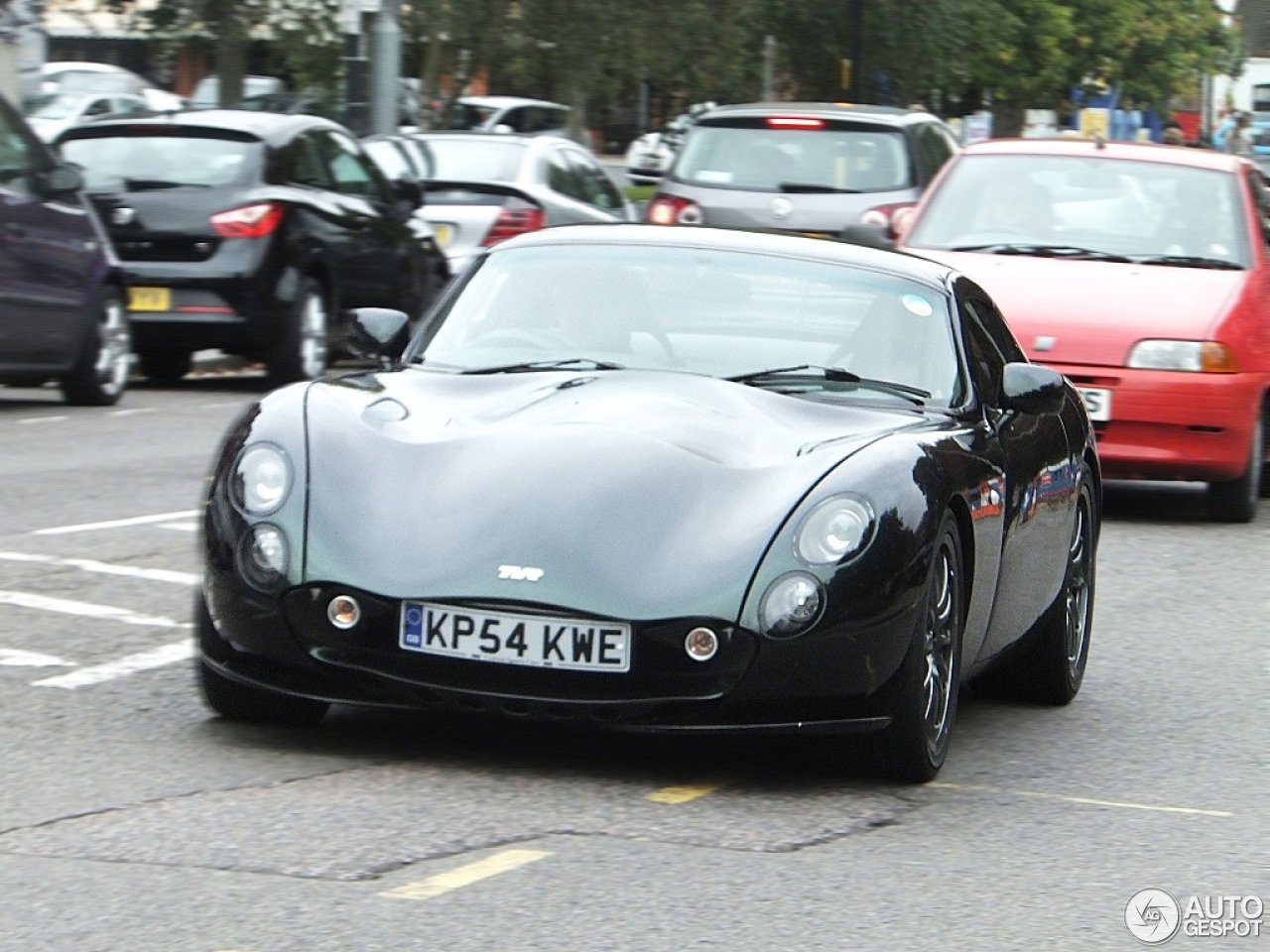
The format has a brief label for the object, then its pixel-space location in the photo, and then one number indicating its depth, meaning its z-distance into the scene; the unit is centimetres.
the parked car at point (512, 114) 4869
